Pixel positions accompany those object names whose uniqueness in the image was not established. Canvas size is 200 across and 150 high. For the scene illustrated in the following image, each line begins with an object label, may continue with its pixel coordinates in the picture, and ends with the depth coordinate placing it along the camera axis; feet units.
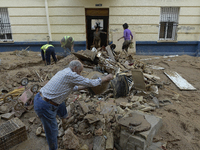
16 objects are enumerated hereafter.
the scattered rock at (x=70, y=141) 9.30
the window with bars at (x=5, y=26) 33.32
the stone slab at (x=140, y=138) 8.29
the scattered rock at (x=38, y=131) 11.17
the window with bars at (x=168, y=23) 33.45
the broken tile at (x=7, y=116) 12.68
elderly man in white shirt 8.21
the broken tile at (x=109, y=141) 9.42
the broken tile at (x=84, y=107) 11.89
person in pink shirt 26.94
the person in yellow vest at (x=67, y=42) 25.88
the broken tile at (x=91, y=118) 10.68
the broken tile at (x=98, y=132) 10.26
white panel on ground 18.07
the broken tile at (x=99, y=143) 9.47
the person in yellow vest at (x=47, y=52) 22.82
